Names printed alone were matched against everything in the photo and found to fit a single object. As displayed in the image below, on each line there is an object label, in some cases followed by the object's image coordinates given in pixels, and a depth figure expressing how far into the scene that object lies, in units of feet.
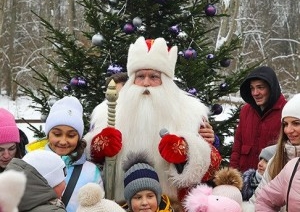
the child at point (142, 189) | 11.76
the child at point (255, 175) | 13.84
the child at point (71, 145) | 12.48
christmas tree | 17.24
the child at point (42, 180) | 8.84
